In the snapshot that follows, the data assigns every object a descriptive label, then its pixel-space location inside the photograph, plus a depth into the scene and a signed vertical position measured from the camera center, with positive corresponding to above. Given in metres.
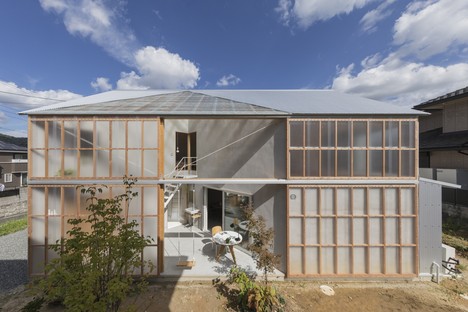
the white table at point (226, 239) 8.45 -3.72
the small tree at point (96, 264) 3.83 -2.49
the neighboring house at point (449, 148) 12.72 +0.80
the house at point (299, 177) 7.71 -0.76
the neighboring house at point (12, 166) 26.48 -1.25
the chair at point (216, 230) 9.81 -3.75
